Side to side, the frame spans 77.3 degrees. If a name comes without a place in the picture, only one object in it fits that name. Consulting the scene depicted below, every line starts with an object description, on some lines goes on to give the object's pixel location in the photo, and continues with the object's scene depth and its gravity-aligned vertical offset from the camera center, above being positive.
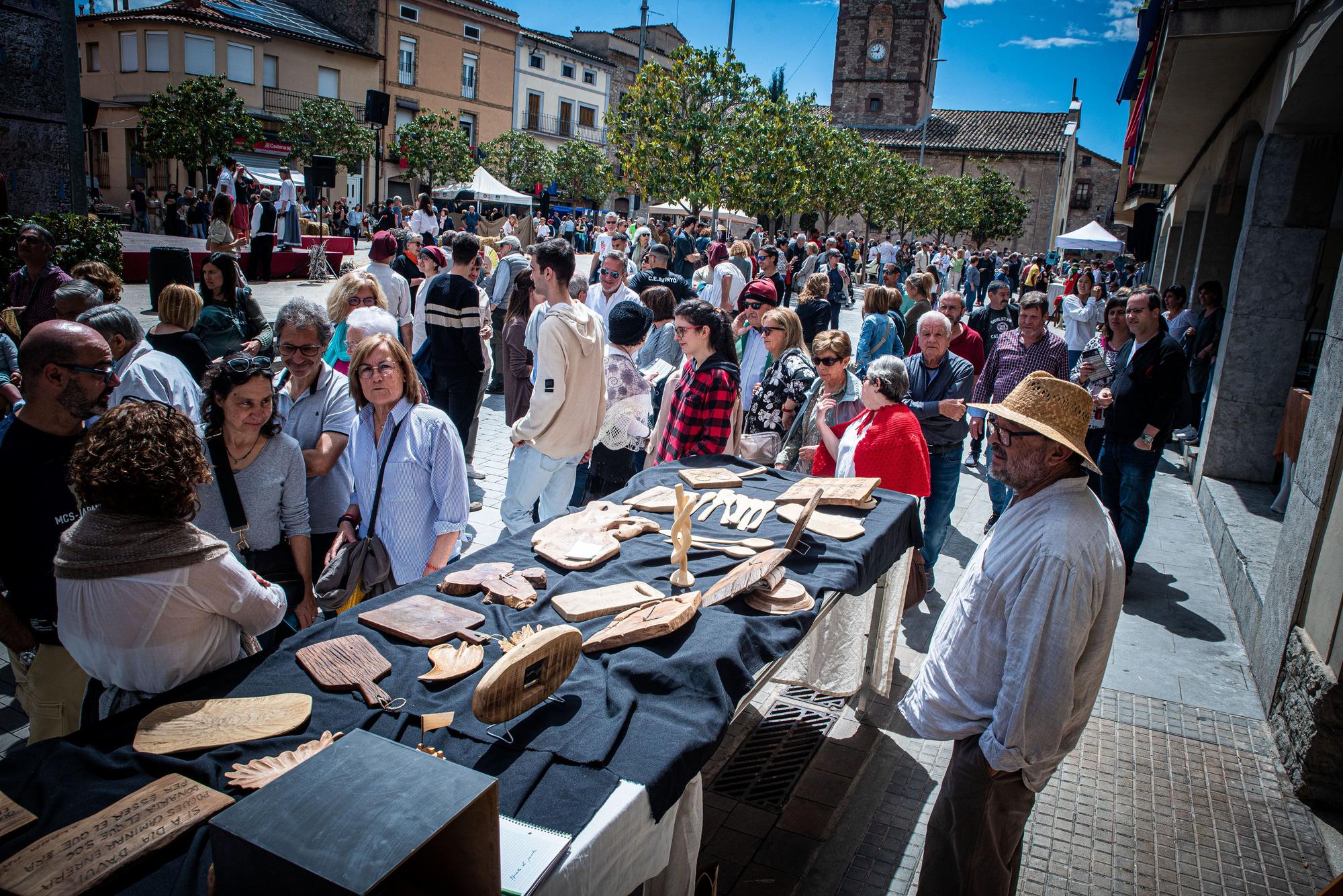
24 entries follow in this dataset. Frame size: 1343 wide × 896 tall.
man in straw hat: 2.34 -0.96
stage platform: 14.99 -0.20
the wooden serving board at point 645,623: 2.53 -1.05
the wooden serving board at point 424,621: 2.48 -1.07
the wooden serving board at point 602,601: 2.72 -1.06
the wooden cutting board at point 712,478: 4.06 -0.94
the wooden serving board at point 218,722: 1.93 -1.12
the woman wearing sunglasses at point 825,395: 4.70 -0.60
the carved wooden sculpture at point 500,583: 2.76 -1.05
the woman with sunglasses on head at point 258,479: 3.10 -0.86
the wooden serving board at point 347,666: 2.21 -1.10
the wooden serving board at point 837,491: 3.82 -0.91
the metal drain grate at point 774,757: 3.59 -2.11
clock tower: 57.12 +15.99
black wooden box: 1.38 -0.96
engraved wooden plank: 1.51 -1.14
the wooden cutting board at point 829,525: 3.54 -0.98
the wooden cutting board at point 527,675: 2.01 -1.00
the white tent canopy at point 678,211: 25.55 +2.21
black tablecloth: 1.80 -1.14
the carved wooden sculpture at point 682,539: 2.99 -0.92
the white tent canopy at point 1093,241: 22.28 +1.81
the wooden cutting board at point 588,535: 3.12 -1.01
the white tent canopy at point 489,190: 25.78 +2.38
